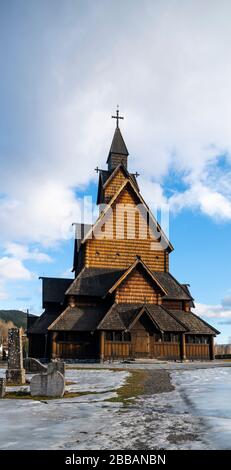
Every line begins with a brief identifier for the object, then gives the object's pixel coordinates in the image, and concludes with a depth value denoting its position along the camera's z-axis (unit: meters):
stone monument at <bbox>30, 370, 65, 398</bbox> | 12.38
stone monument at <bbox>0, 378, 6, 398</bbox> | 12.20
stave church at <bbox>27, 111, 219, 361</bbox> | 31.23
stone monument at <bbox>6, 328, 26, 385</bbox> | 16.11
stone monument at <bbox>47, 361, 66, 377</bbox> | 13.40
